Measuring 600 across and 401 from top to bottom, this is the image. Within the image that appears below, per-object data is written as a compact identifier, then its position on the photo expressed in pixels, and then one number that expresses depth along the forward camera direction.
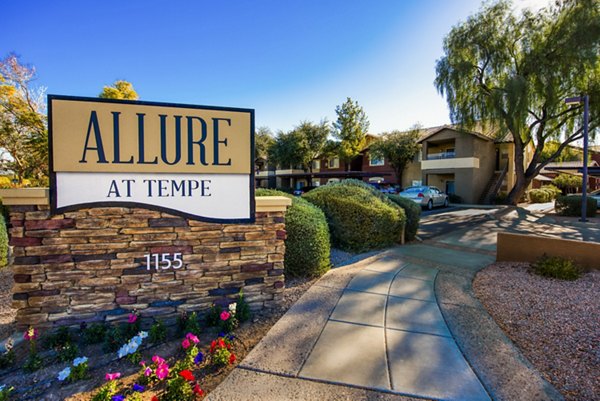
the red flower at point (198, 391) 2.14
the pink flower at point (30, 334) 2.69
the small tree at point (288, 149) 31.59
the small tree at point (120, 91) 14.68
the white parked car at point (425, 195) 17.22
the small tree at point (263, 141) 39.09
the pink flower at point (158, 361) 2.27
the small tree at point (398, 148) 25.41
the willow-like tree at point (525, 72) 14.56
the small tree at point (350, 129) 29.31
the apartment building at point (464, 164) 21.75
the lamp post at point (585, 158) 11.61
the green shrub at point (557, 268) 4.88
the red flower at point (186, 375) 2.10
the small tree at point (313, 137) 31.69
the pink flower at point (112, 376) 2.10
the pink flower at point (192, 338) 2.59
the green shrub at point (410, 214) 7.85
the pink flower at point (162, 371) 2.19
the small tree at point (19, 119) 14.38
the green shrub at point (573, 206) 13.97
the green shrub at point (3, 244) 5.59
